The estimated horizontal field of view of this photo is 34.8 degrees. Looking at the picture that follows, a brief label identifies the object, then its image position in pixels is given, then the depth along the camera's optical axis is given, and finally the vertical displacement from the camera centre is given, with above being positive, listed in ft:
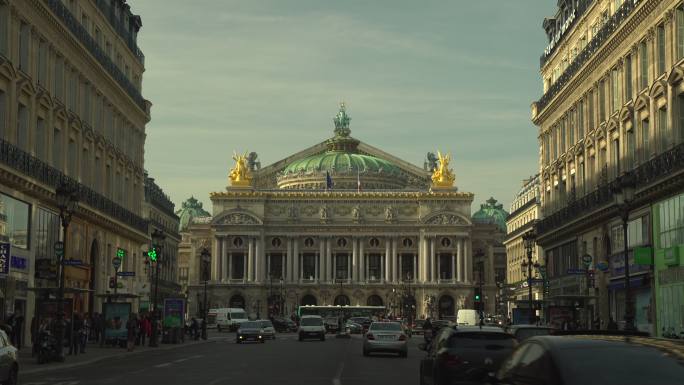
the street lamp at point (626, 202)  124.36 +13.49
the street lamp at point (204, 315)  264.72 +0.52
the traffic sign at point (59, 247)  143.95 +9.16
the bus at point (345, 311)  474.90 +3.20
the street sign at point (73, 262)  143.64 +7.43
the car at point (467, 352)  72.13 -2.27
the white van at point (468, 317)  314.67 +0.33
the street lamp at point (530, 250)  195.83 +13.01
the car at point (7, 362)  77.10 -3.31
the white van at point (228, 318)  405.80 -0.28
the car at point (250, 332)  225.97 -3.02
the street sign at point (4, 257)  144.46 +7.83
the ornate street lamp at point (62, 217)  131.23 +12.33
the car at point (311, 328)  244.22 -2.36
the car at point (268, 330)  246.56 -2.95
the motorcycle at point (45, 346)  126.52 -3.41
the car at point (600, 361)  37.50 -1.51
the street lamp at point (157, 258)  201.49 +11.06
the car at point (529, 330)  95.81 -1.03
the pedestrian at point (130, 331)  173.88 -2.26
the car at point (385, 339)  150.92 -2.91
